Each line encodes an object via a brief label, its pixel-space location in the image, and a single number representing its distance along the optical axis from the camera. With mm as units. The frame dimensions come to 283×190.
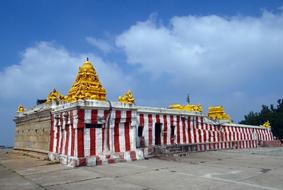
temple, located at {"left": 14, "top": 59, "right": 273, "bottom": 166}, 11711
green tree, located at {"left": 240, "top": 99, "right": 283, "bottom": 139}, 33938
